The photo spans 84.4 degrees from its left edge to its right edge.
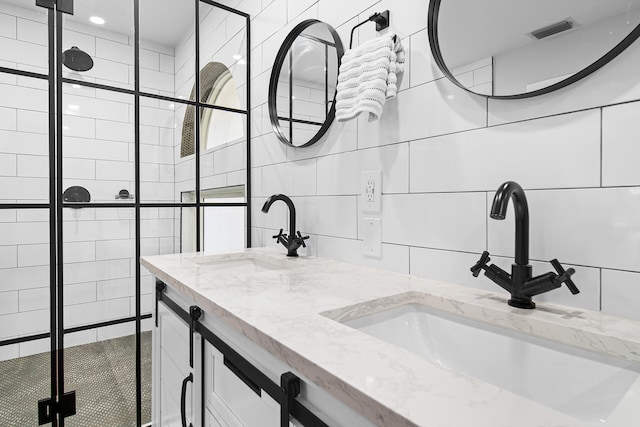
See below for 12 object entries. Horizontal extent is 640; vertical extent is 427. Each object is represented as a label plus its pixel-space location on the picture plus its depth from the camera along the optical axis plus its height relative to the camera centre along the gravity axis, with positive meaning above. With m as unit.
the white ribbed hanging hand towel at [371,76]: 1.08 +0.42
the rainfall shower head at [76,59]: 1.55 +0.65
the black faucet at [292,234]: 1.51 -0.11
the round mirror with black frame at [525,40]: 0.71 +0.39
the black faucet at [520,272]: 0.69 -0.13
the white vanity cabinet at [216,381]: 0.55 -0.40
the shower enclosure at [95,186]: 1.46 +0.10
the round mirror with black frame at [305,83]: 1.43 +0.56
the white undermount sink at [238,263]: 1.49 -0.25
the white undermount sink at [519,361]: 0.57 -0.29
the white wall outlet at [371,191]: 1.21 +0.06
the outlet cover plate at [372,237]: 1.21 -0.10
